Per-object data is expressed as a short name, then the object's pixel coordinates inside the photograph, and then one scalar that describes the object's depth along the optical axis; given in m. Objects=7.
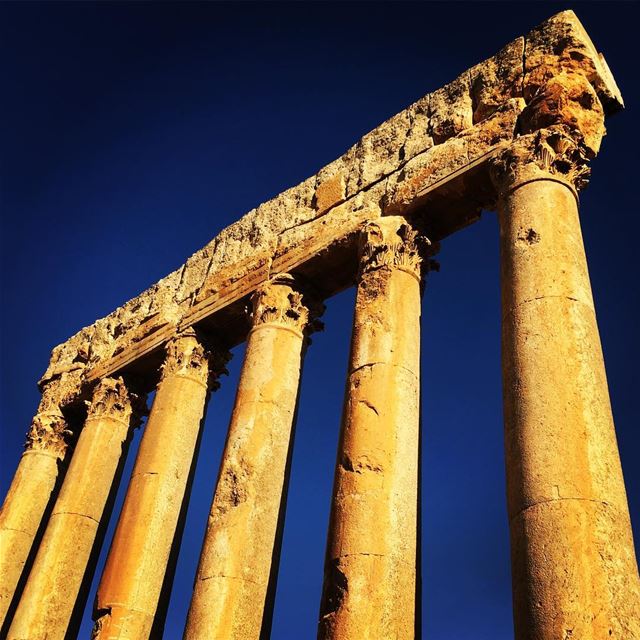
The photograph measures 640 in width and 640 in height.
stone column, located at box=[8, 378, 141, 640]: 14.40
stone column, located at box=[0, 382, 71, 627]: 16.48
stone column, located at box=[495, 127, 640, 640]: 6.79
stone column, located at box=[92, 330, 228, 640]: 12.68
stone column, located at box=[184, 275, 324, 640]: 10.64
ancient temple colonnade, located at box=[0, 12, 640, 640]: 7.75
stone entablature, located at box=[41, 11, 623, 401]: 12.00
